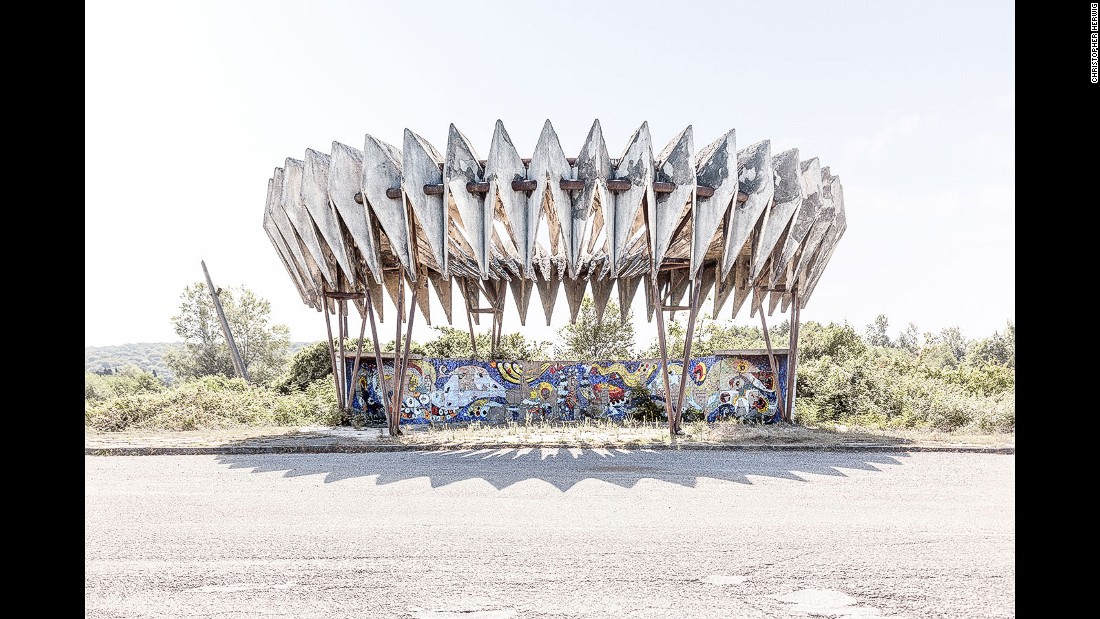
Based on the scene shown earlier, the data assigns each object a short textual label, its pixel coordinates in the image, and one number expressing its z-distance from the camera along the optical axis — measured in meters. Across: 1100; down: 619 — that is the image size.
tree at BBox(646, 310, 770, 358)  43.52
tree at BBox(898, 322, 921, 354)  98.66
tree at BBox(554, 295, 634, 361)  53.49
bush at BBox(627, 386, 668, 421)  26.25
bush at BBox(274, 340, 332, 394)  36.69
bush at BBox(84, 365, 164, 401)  37.62
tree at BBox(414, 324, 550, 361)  45.91
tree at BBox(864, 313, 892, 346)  100.06
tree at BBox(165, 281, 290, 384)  65.56
